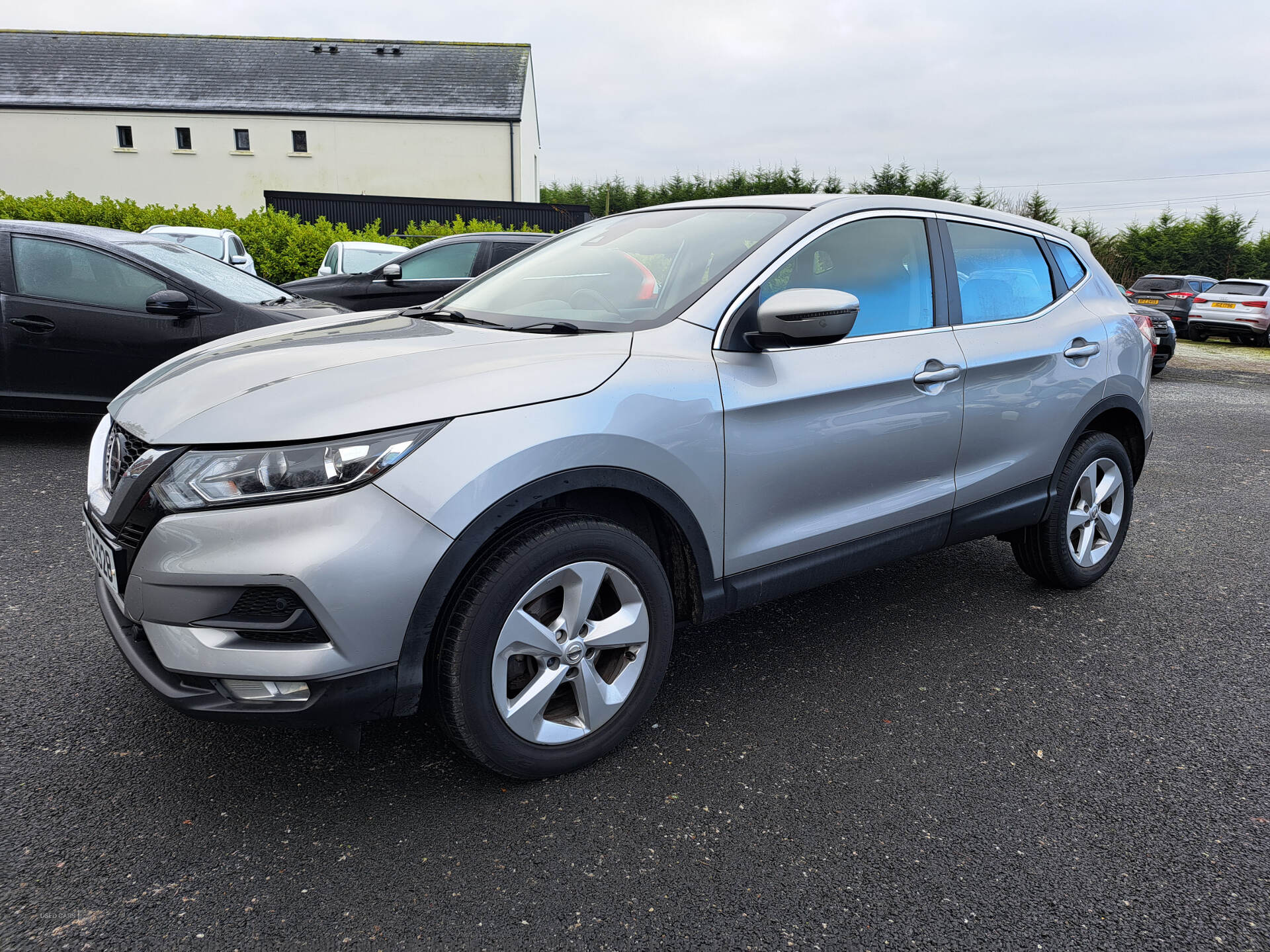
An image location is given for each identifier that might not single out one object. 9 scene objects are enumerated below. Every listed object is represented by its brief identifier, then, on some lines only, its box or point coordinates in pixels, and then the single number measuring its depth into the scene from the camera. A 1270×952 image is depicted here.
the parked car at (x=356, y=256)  12.98
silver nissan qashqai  1.93
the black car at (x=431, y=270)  10.15
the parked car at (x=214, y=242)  13.24
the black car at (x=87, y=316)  5.69
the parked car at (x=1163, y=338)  13.66
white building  34.22
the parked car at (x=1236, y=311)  20.09
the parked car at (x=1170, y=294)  20.92
